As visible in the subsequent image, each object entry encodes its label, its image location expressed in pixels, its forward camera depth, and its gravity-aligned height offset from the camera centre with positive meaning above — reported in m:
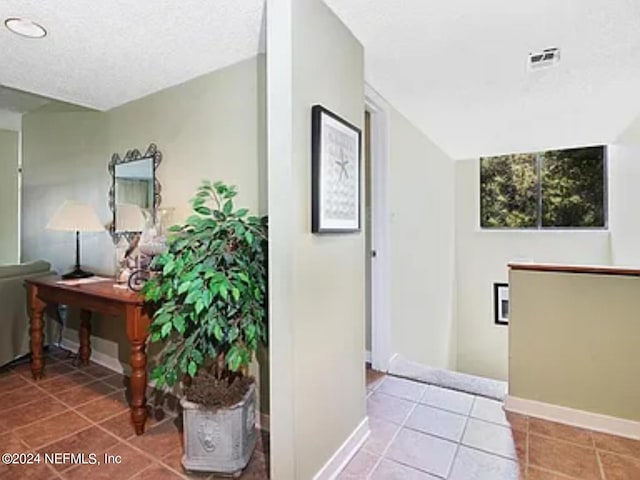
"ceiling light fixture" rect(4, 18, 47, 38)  1.84 +1.07
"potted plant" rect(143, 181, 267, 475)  1.66 -0.35
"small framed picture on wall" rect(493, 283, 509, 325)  5.59 -0.88
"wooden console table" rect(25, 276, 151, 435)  2.10 -0.41
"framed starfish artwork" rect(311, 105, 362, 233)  1.63 +0.33
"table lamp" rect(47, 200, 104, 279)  2.92 +0.18
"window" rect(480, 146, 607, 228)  5.26 +0.77
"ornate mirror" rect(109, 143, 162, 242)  2.78 +0.41
